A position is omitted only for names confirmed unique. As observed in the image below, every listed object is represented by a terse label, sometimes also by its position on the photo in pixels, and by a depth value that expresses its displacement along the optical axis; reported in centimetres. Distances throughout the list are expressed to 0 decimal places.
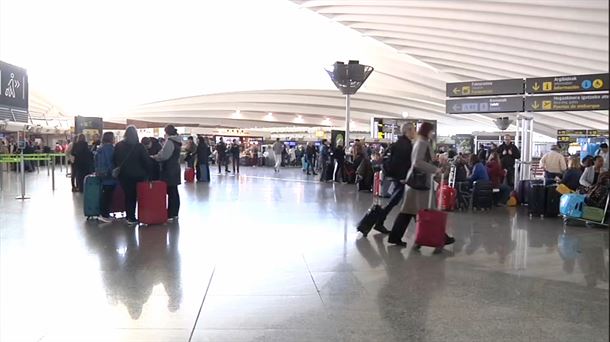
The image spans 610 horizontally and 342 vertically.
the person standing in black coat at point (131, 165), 869
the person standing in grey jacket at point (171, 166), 907
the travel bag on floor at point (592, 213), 907
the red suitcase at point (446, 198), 1109
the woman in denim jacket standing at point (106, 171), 905
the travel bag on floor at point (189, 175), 1847
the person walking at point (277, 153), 2620
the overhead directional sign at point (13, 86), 1018
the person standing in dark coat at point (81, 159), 1311
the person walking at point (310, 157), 2504
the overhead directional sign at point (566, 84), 1223
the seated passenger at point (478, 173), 1196
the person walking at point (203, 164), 1839
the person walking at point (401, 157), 741
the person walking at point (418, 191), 677
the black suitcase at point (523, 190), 1241
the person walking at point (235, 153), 2486
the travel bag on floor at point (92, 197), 909
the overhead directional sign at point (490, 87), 1311
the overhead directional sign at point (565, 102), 1255
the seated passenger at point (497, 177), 1252
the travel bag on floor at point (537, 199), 1052
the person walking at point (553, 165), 1252
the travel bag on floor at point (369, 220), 788
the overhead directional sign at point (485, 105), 1324
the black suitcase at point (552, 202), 1041
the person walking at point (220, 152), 2527
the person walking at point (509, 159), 1474
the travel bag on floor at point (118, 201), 940
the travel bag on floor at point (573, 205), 937
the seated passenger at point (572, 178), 1093
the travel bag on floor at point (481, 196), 1148
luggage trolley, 893
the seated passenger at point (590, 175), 1007
